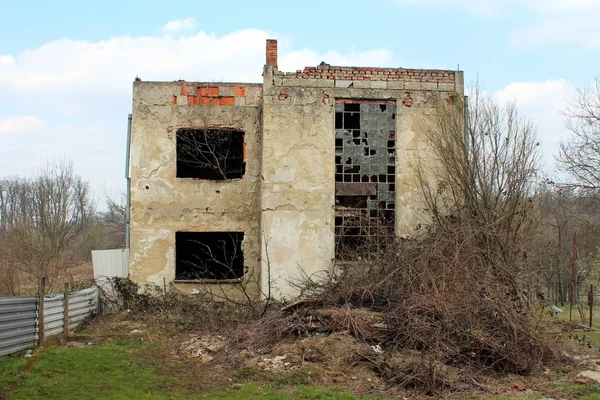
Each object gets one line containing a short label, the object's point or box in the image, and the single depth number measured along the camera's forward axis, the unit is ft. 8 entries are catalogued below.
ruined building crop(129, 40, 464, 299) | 46.24
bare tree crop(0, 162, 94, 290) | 58.29
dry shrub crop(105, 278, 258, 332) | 41.81
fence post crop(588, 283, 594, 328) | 46.24
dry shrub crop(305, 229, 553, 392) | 28.35
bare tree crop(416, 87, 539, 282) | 42.47
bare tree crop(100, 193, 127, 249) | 118.47
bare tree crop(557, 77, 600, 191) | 63.82
